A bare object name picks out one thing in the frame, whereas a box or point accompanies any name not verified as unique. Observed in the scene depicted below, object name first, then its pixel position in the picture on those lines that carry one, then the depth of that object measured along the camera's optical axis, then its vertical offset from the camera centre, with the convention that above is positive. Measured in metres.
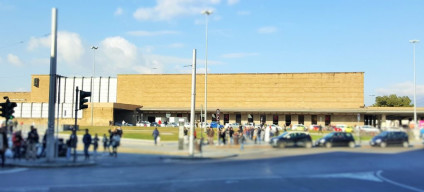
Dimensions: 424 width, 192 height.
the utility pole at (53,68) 23.25 +2.57
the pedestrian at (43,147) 23.88 -1.97
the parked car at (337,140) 25.84 -1.46
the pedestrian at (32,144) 22.41 -1.70
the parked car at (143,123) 75.12 -1.59
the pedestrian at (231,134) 35.96 -1.70
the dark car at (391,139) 23.78 -1.21
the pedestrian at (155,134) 28.19 -1.35
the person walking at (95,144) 23.75 -1.72
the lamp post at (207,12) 33.77 +8.39
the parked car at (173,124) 73.38 -1.64
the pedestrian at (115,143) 24.64 -1.70
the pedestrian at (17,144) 22.38 -1.66
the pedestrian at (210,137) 34.88 -1.86
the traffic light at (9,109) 28.83 +0.28
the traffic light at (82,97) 24.02 +0.98
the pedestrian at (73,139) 22.80 -1.41
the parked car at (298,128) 51.45 -1.46
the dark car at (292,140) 28.19 -1.65
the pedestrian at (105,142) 24.45 -1.64
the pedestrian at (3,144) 19.12 -1.47
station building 81.94 +4.51
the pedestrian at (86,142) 23.58 -1.59
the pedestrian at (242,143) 30.50 -2.01
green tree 95.69 +3.91
